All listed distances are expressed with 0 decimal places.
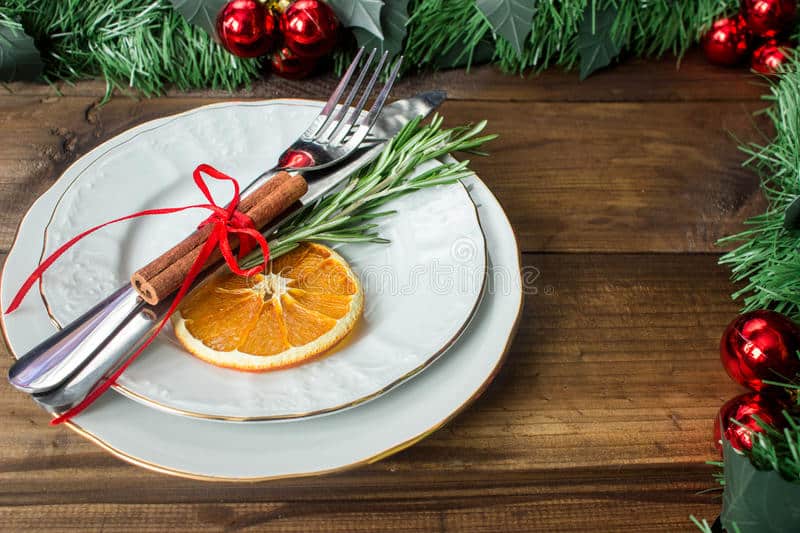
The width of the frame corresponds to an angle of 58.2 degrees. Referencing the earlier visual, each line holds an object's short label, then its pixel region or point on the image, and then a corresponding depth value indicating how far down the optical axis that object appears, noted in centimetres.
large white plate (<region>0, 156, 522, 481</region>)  59
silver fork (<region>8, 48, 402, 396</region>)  60
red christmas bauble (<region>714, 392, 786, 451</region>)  63
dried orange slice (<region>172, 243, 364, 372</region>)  64
